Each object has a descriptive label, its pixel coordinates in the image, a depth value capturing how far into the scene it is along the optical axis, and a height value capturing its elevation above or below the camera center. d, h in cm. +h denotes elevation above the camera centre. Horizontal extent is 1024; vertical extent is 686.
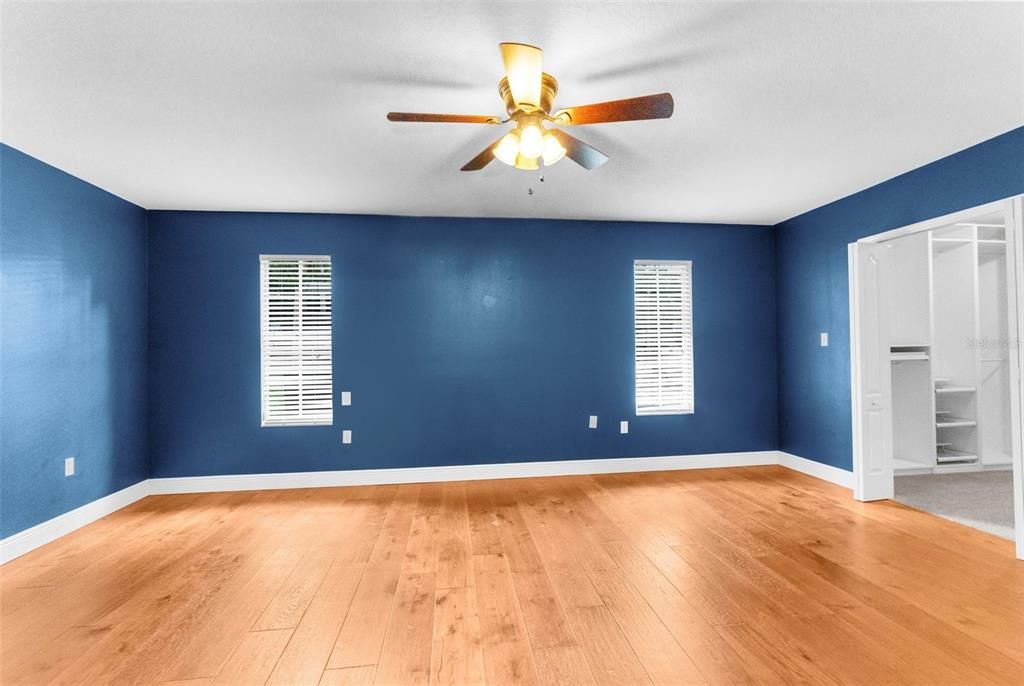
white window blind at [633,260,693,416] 524 +19
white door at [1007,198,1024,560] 292 +7
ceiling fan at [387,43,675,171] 191 +108
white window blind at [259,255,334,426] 469 +13
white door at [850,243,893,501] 404 -20
